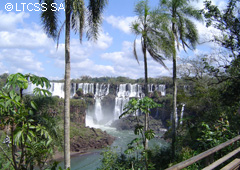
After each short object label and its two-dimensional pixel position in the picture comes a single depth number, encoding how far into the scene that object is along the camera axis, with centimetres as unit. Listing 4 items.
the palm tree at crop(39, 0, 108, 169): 630
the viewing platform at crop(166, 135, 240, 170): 235
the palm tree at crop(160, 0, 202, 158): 1080
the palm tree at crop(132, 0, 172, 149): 930
